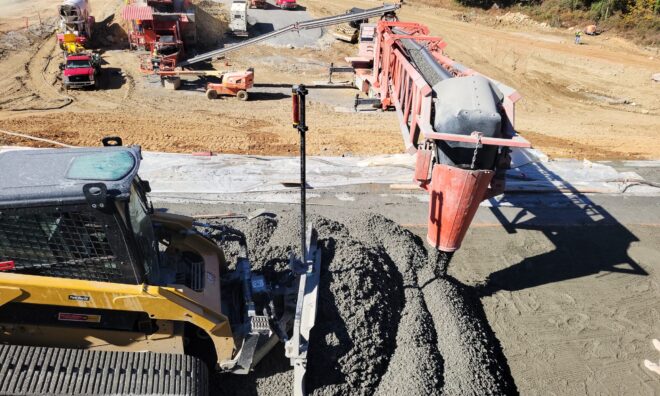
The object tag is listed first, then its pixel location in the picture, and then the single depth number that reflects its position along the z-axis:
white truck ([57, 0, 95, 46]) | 20.84
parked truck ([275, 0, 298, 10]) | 29.81
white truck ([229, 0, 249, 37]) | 24.37
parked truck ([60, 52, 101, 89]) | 17.67
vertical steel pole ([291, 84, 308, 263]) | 4.69
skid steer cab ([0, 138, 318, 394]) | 4.14
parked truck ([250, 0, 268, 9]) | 29.50
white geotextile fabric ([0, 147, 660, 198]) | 10.52
